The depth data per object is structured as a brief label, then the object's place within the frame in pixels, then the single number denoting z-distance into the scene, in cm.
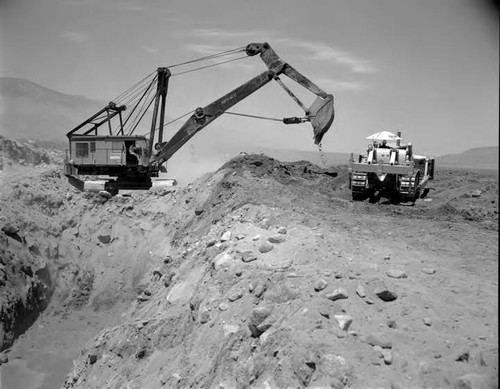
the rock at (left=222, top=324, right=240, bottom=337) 752
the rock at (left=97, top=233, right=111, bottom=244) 1706
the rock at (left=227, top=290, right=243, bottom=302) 820
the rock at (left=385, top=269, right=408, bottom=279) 759
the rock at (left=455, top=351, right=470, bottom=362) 547
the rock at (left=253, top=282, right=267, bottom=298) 791
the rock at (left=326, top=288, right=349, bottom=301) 699
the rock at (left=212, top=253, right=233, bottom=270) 927
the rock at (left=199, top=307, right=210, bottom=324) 834
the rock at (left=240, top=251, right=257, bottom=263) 905
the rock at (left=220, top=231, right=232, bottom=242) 1044
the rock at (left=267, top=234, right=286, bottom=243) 942
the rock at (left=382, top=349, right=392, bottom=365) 581
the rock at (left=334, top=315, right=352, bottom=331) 645
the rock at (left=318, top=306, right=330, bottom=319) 672
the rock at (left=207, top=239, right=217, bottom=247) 1084
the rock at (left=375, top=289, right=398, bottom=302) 692
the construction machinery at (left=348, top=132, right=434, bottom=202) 1427
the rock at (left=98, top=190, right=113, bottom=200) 1786
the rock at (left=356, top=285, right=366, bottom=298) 701
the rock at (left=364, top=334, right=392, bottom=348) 604
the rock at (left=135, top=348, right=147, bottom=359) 907
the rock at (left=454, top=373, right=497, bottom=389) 464
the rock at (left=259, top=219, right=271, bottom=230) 1044
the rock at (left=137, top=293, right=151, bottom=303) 1177
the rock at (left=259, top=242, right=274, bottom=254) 919
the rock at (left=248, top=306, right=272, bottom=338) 709
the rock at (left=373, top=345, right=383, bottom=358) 594
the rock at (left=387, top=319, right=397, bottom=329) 639
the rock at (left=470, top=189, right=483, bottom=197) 1539
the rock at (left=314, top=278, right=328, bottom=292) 731
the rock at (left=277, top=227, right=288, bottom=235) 981
